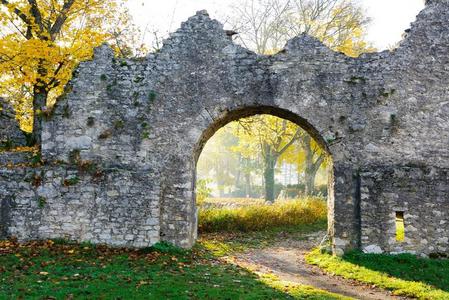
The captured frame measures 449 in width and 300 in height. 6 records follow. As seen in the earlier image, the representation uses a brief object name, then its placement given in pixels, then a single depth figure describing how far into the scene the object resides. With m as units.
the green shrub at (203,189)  18.46
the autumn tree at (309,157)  25.17
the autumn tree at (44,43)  13.55
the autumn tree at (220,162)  53.47
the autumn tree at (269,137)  24.06
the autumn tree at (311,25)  24.71
